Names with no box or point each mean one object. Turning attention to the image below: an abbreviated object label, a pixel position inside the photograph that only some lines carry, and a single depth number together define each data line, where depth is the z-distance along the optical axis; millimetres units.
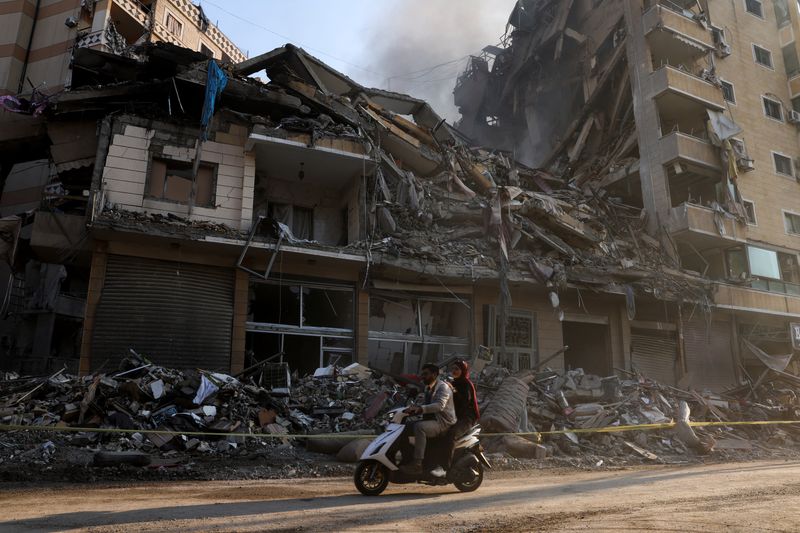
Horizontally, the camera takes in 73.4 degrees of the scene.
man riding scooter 5770
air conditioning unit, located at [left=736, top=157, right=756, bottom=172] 24016
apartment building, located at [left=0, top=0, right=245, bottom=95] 23969
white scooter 5770
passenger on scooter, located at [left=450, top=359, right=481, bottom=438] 6148
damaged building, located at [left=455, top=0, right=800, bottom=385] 22250
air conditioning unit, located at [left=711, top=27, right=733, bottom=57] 25875
